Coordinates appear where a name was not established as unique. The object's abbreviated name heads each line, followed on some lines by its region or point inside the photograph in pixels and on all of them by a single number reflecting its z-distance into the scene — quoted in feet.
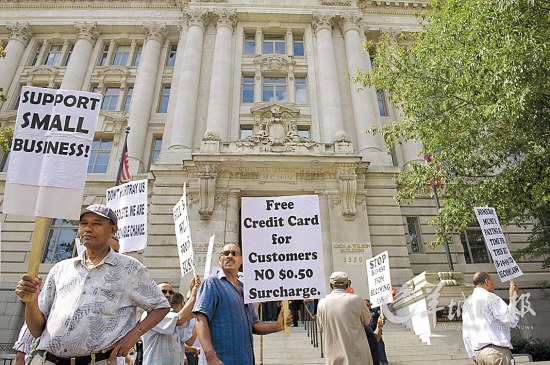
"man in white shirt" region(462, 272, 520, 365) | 16.65
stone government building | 61.72
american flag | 55.16
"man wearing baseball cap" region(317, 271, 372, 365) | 17.01
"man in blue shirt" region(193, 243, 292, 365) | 12.05
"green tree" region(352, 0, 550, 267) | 36.19
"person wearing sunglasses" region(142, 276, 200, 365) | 15.90
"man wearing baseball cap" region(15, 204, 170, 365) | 9.37
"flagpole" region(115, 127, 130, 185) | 52.39
